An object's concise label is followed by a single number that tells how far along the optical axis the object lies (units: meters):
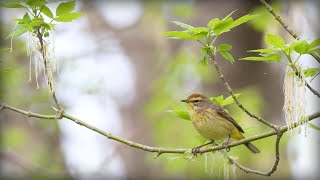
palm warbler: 8.42
